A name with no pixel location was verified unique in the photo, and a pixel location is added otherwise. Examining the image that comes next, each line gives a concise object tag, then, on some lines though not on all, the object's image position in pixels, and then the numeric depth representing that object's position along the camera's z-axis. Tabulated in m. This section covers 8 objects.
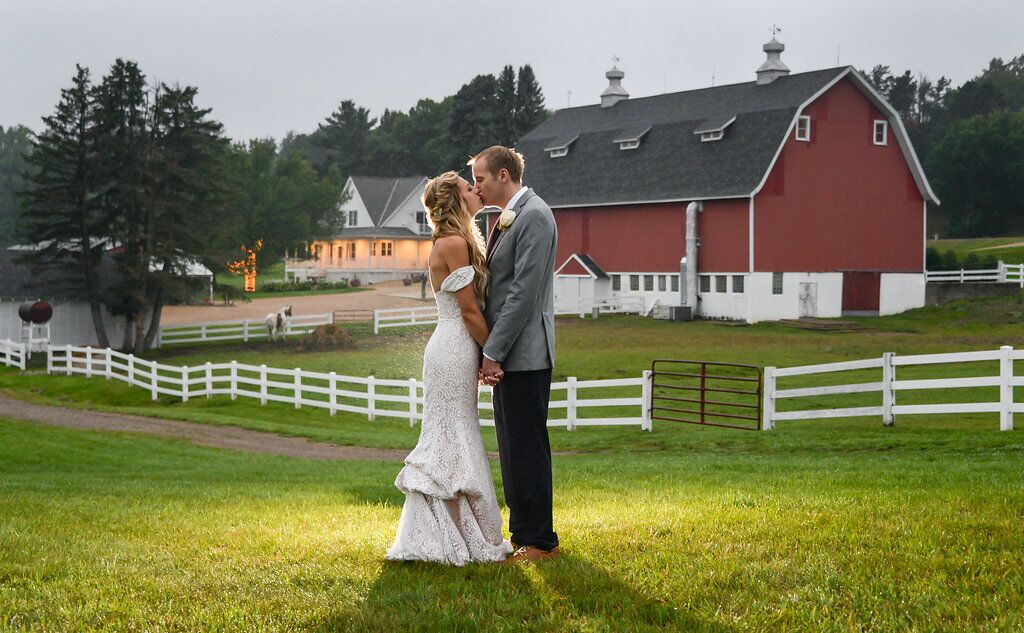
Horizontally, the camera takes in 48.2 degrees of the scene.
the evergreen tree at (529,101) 82.06
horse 42.59
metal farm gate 19.12
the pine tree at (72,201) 42.25
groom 6.03
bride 6.07
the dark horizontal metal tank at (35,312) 41.09
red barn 43.53
